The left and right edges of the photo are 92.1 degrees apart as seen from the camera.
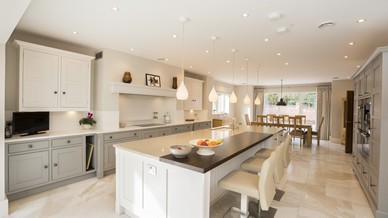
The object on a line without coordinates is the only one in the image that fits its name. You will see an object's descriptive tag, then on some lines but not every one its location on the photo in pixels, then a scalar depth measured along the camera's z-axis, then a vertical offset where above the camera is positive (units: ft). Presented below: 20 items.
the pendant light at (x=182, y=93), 9.07 +0.68
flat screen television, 9.34 -0.91
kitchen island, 5.68 -2.48
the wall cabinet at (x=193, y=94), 19.31 +1.40
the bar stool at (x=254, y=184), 5.81 -2.59
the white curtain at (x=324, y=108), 27.61 +0.14
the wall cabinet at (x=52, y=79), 9.68 +1.49
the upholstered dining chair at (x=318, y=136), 22.39 -3.25
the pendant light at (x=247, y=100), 14.17 +0.60
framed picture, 15.39 +2.22
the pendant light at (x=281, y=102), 25.25 +0.79
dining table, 21.68 -2.10
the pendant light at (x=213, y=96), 11.24 +0.69
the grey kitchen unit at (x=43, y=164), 8.82 -3.08
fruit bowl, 6.68 -1.38
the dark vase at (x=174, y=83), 17.58 +2.25
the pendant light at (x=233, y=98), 12.86 +0.67
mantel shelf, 12.88 +1.28
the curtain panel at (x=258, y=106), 33.12 +0.37
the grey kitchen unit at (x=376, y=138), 7.73 -1.32
